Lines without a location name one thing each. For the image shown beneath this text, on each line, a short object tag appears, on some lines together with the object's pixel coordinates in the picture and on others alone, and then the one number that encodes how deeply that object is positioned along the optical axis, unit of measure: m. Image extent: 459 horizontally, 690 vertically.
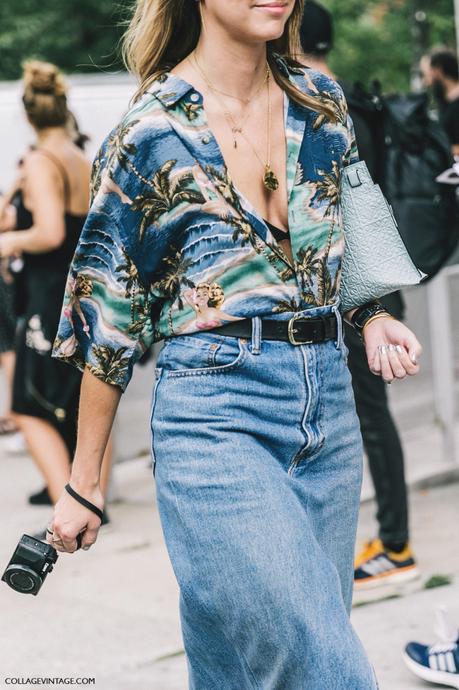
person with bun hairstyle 9.28
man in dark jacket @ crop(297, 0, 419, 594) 7.91
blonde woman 3.88
